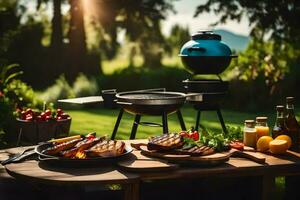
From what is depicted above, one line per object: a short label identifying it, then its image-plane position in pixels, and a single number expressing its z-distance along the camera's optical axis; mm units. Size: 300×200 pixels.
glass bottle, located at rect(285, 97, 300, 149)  4379
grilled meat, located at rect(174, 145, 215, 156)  3756
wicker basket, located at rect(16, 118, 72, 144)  6730
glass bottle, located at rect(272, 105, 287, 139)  4367
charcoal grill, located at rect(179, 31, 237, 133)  5684
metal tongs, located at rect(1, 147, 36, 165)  3744
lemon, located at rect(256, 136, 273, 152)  4160
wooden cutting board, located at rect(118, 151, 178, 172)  3484
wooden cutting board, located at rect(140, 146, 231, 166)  3678
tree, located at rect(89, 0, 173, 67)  18062
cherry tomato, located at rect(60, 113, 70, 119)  6972
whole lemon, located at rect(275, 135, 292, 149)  4184
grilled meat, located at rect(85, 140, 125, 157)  3621
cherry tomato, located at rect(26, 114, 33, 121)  6863
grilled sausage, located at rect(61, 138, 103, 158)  3656
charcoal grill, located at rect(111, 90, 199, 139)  5133
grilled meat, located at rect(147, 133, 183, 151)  3881
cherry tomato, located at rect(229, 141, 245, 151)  4193
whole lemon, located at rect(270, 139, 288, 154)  4070
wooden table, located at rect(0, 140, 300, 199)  3309
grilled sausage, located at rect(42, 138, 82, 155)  3748
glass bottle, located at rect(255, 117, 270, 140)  4355
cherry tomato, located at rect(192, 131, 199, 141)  4375
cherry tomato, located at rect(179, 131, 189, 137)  4384
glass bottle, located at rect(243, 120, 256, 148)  4367
